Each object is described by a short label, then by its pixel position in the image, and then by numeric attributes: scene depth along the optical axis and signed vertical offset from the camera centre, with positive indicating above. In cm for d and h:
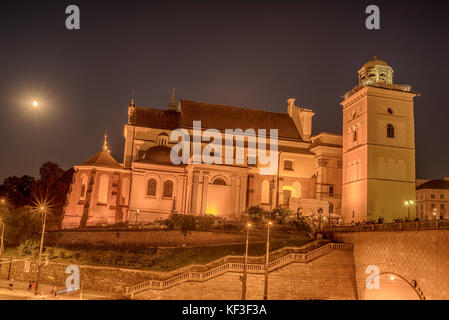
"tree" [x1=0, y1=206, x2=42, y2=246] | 4697 -103
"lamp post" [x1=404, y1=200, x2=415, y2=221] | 5044 +361
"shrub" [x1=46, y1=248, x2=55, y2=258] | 4243 -325
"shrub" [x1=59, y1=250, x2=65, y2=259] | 4144 -336
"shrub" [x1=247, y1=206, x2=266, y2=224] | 4786 +144
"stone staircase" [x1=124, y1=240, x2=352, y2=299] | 3556 -291
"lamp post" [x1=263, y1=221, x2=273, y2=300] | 3059 -344
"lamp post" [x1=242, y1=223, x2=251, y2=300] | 3188 -407
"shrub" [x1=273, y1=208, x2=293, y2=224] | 4858 +154
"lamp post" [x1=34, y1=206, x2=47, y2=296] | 3097 -465
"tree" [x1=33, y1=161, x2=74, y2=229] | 7386 +496
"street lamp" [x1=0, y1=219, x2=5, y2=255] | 4344 -320
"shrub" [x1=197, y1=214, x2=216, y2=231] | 4463 +18
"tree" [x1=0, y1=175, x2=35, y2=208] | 7475 +409
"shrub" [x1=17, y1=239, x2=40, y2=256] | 4338 -309
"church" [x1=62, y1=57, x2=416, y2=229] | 5200 +656
